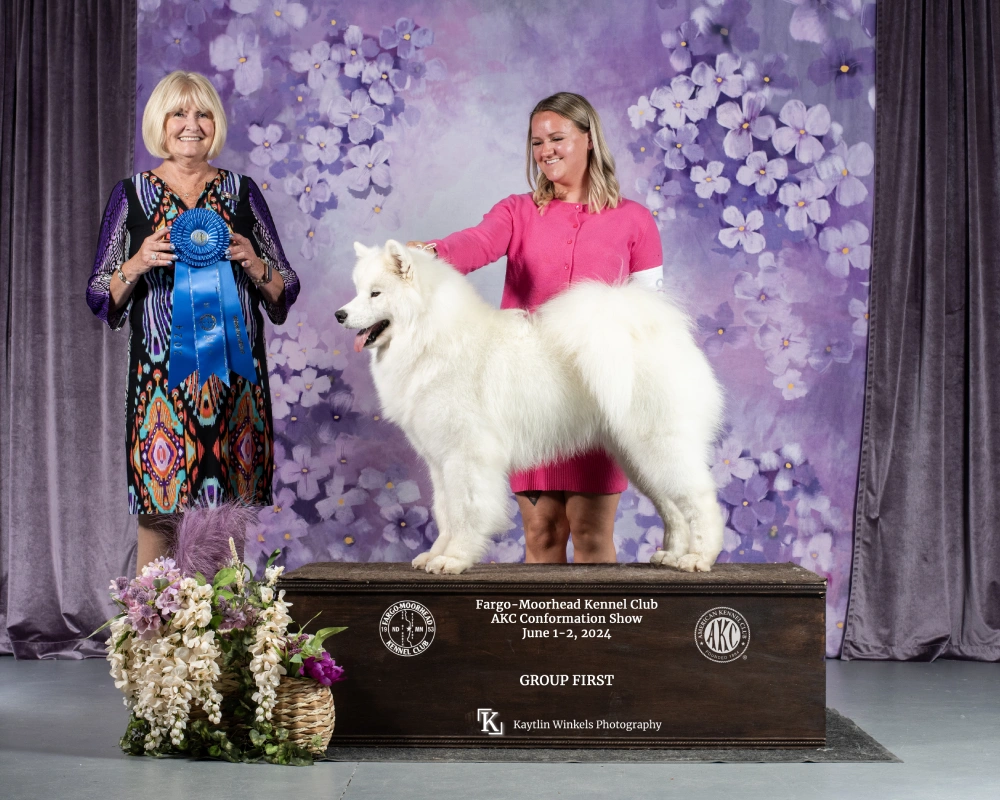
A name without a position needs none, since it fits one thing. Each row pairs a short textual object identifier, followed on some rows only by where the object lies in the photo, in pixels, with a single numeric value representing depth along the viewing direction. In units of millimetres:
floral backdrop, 4770
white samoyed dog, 3043
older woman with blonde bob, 3357
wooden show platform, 2943
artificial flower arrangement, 2775
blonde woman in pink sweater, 3449
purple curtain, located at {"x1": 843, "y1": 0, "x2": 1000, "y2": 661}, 4684
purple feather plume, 3045
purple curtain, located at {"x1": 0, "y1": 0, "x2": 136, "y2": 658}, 4727
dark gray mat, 2871
